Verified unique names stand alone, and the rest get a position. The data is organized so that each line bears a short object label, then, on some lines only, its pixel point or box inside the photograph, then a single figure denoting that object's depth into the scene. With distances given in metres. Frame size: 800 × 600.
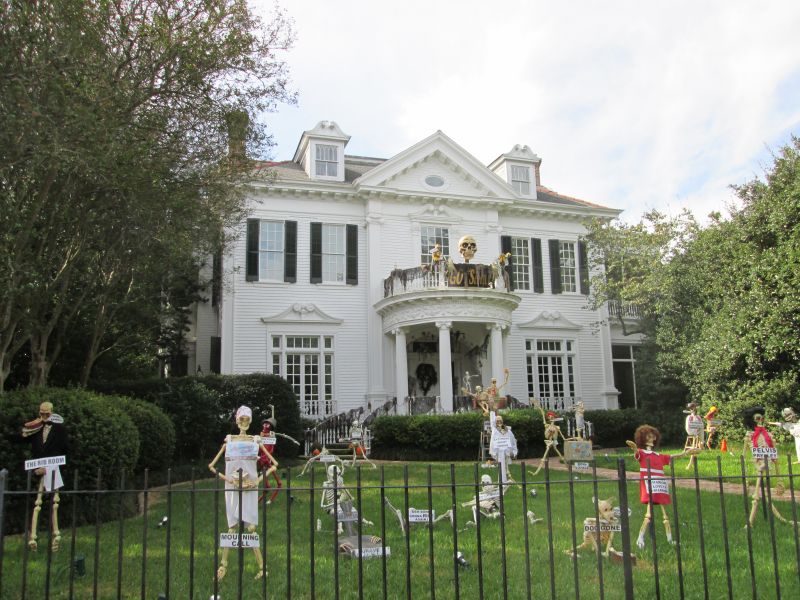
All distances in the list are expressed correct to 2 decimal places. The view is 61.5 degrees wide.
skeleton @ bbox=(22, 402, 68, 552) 7.92
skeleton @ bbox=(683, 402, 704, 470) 15.24
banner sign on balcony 21.77
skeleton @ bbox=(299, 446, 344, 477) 11.71
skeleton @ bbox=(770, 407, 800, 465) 10.26
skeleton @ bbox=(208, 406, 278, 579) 7.06
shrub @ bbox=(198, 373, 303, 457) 18.25
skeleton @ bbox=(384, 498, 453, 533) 8.34
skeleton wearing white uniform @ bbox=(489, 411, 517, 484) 10.85
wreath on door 24.36
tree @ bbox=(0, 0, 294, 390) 9.73
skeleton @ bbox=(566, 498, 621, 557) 7.14
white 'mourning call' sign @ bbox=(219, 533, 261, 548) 5.47
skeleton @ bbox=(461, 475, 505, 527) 9.18
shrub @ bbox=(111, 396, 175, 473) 12.74
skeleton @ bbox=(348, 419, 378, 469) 17.12
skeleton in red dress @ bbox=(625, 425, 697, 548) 7.56
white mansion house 22.06
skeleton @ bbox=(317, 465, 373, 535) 7.86
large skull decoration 22.25
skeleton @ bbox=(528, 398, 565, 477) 14.70
